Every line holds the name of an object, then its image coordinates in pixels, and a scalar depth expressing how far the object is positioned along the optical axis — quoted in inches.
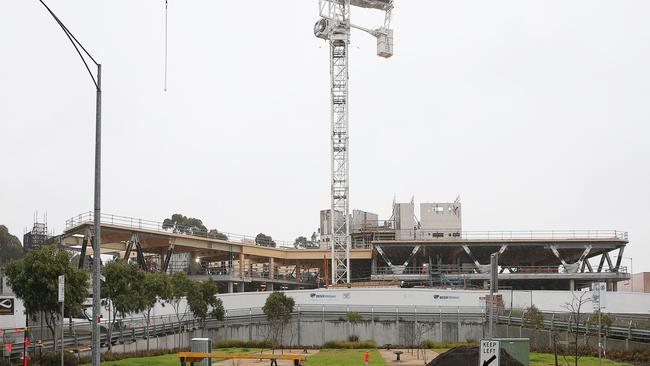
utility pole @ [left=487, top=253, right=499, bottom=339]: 681.6
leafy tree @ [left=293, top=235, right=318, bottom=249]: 5594.5
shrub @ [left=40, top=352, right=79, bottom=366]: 1268.5
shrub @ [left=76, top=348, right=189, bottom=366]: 1464.9
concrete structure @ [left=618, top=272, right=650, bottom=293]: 3555.6
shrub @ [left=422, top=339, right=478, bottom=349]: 1997.7
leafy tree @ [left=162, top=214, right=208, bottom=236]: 6156.5
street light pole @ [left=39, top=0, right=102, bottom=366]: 705.0
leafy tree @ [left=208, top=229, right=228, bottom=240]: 3796.8
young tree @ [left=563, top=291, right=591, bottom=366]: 1802.2
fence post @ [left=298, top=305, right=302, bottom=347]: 2376.8
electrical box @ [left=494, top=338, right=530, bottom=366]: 849.7
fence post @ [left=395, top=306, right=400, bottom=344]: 2325.3
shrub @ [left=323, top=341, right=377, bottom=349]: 2106.3
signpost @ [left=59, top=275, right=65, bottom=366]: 1067.1
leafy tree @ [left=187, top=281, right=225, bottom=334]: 2148.1
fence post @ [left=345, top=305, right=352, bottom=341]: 2336.4
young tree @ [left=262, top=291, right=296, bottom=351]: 2246.6
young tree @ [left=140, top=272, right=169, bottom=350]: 1777.8
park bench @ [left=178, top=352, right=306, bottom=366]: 898.7
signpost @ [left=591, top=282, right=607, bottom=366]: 1008.9
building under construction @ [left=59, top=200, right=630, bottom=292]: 3371.1
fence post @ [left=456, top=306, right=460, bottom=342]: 2294.5
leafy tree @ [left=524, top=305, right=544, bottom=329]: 1829.5
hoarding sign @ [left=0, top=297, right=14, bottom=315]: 1228.5
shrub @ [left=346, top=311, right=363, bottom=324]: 2335.1
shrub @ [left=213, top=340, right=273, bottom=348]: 2119.8
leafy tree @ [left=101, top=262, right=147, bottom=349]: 1684.3
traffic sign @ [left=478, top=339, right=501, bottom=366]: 513.7
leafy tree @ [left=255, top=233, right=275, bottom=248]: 6438.0
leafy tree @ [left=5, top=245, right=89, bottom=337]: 1348.4
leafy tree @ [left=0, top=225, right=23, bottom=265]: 5139.8
